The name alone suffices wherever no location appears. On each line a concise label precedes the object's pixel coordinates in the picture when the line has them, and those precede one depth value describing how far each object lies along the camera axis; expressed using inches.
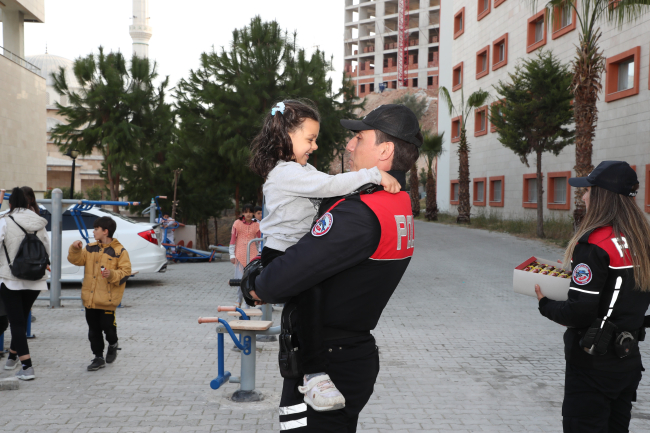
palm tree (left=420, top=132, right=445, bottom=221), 1299.2
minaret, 3117.6
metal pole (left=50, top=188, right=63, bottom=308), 370.3
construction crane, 3846.0
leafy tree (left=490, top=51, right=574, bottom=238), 847.7
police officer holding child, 78.0
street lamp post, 957.7
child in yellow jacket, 239.1
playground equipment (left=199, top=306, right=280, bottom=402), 191.2
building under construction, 3978.8
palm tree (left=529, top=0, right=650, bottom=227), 644.1
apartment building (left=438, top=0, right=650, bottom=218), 801.6
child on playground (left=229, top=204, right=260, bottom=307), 396.5
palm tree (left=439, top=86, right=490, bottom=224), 1152.2
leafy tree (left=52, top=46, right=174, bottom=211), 941.8
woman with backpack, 224.8
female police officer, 115.3
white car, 467.5
